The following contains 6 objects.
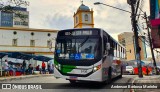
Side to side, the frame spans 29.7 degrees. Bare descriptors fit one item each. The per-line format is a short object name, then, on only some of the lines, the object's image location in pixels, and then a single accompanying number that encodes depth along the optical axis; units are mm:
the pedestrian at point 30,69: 38459
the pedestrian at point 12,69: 33469
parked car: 42988
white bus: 14750
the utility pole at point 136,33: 25358
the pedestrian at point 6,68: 31216
